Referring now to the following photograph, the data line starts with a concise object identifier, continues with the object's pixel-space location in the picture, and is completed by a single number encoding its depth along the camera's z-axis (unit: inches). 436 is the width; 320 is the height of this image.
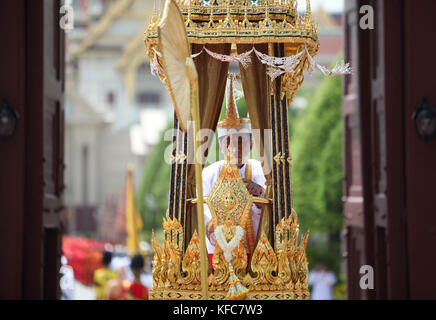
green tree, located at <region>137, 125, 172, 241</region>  1101.7
